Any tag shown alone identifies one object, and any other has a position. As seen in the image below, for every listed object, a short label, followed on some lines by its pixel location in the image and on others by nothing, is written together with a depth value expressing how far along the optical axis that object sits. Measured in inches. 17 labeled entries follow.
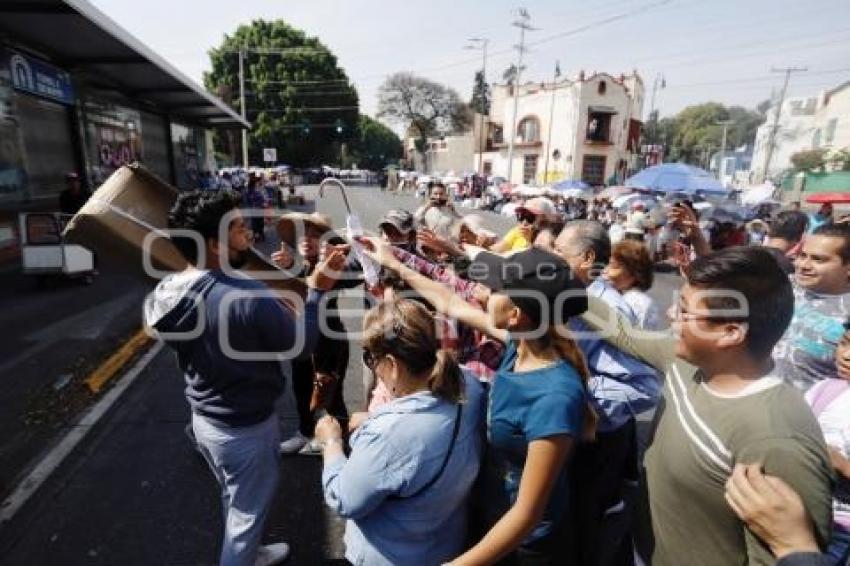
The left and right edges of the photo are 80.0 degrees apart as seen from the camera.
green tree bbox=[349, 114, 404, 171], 3142.2
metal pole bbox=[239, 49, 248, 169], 1213.1
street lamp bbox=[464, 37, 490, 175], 2113.7
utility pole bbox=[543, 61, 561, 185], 1708.9
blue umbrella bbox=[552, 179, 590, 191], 1041.8
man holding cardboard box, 80.8
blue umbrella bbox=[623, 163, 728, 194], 569.0
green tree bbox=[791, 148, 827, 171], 1539.1
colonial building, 1622.8
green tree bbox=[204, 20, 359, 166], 1784.0
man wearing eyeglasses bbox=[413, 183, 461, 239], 235.9
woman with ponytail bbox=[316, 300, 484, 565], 61.3
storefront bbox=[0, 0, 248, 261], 350.0
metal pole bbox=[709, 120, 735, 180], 2518.1
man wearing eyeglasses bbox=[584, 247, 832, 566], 46.1
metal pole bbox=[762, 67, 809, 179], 1766.0
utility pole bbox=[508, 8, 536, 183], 1482.5
